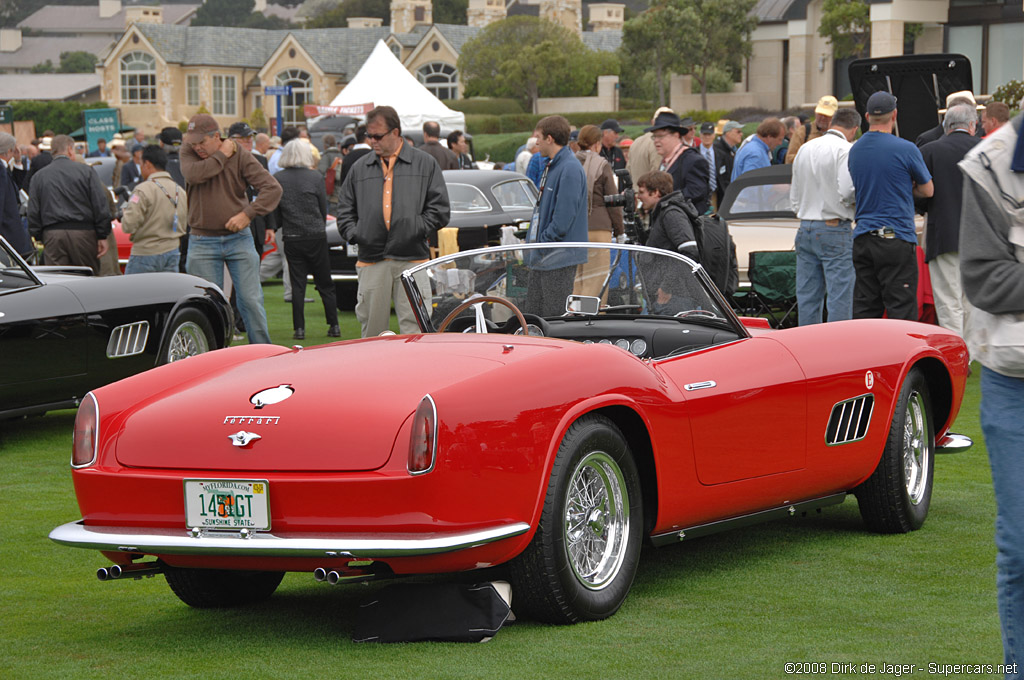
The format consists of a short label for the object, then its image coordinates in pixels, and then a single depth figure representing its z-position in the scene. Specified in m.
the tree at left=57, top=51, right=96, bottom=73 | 151.12
